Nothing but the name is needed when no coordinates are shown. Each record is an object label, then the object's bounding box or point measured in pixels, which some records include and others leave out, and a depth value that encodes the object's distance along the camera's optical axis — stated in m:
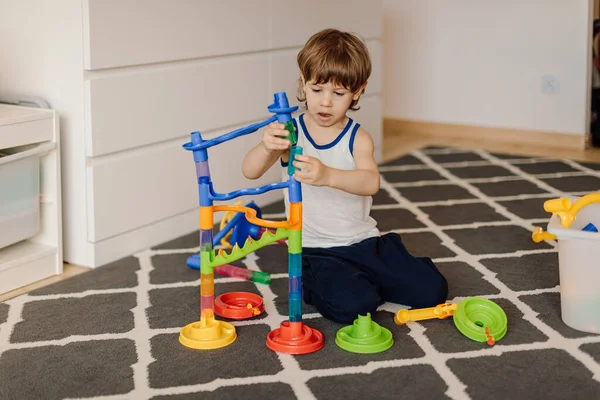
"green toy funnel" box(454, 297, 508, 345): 2.88
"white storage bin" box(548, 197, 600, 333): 2.83
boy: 2.89
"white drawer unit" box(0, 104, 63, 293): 3.14
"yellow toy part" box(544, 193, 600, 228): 2.89
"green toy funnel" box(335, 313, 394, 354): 2.84
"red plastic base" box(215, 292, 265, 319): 3.00
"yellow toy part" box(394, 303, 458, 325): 2.95
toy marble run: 2.80
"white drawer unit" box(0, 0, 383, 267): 3.23
